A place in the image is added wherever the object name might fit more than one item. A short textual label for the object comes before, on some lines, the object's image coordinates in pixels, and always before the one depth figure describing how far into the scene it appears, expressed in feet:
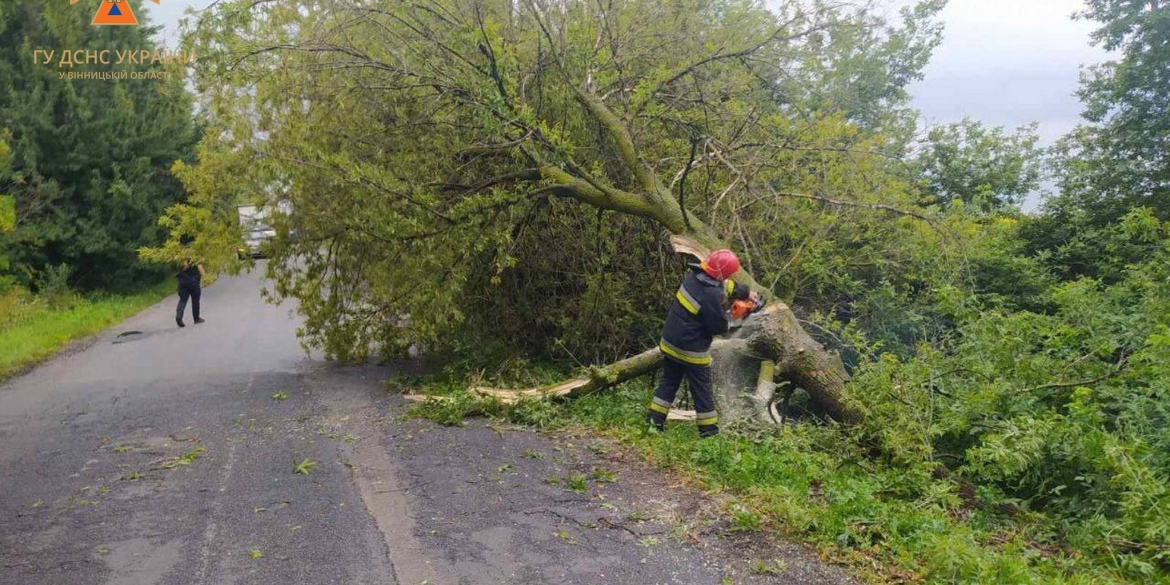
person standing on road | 45.19
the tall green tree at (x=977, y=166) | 41.96
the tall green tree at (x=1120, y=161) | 36.17
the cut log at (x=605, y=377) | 24.17
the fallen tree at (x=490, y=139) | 26.48
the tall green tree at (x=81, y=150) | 54.03
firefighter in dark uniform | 21.02
